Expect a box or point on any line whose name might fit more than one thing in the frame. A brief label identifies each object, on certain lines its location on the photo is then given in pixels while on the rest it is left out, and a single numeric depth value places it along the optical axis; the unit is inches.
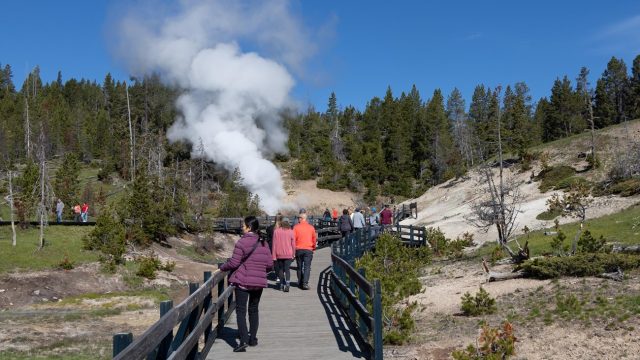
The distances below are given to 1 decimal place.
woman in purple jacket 325.4
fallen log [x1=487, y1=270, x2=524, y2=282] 590.6
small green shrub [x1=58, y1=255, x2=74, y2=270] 826.2
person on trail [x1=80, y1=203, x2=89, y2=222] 1440.7
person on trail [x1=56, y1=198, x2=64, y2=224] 1325.0
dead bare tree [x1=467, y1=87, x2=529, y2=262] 802.3
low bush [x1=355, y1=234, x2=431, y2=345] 403.5
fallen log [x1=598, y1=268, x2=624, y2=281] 502.6
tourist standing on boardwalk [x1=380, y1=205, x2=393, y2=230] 1070.6
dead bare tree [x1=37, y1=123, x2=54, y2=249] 1034.0
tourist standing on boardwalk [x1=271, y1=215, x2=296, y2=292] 512.8
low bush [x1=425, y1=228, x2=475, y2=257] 937.6
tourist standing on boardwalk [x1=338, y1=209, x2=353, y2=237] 936.3
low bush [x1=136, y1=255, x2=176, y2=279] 857.9
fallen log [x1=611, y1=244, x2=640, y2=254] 583.8
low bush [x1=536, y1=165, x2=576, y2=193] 1630.2
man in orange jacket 553.0
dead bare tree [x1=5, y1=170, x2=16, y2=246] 982.3
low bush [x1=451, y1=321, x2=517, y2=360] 317.4
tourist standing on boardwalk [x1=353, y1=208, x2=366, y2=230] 986.1
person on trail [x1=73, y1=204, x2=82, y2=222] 1471.2
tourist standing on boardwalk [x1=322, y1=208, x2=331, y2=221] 1495.3
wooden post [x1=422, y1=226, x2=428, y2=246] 1011.4
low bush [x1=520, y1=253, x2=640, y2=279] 528.7
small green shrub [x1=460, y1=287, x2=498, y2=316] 477.1
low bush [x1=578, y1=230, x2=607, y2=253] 600.7
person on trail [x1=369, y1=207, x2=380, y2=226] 1219.6
